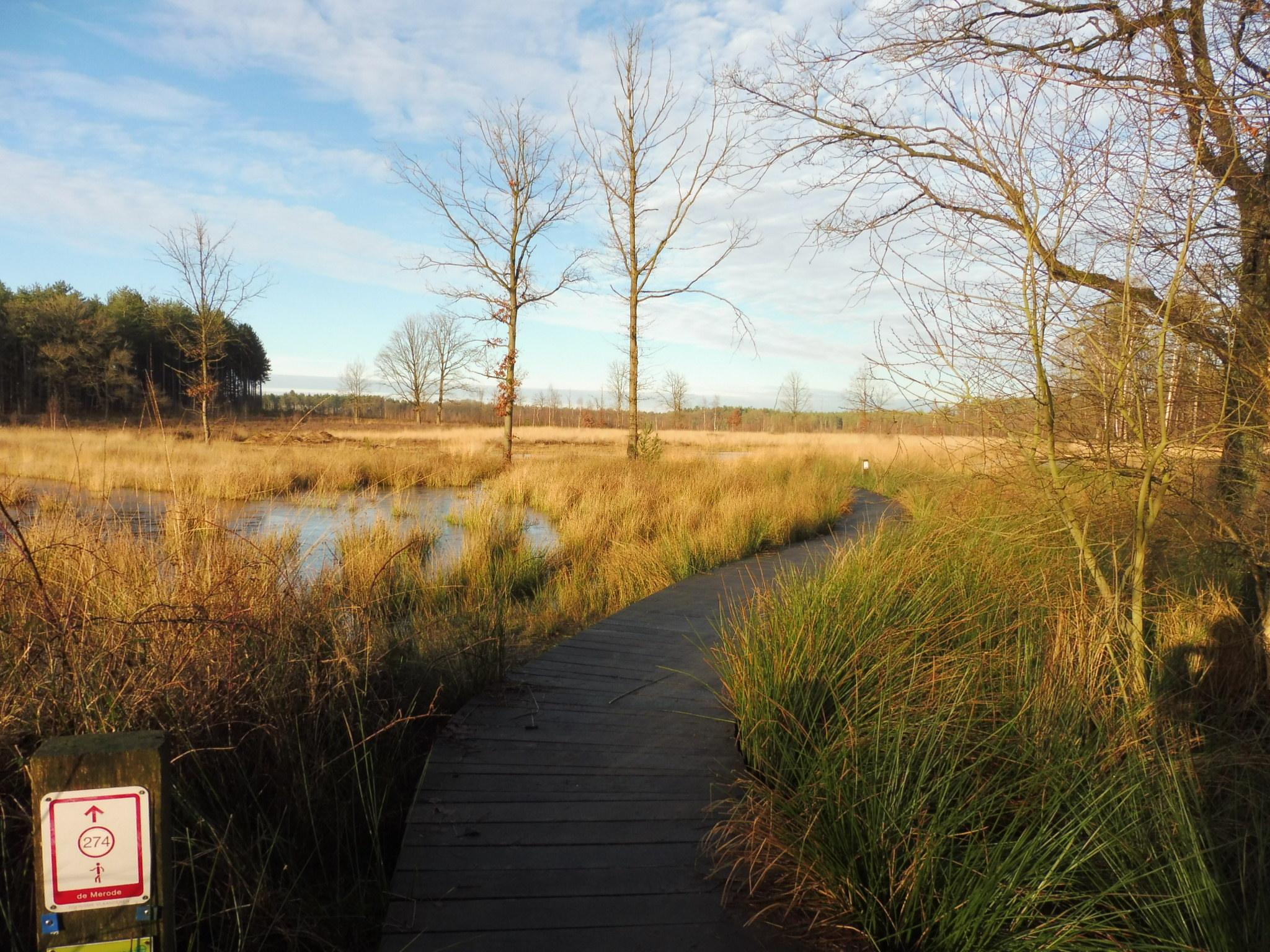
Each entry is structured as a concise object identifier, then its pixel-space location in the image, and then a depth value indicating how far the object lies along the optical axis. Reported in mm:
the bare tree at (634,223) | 14727
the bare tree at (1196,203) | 3400
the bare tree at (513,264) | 15969
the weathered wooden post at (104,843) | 1206
